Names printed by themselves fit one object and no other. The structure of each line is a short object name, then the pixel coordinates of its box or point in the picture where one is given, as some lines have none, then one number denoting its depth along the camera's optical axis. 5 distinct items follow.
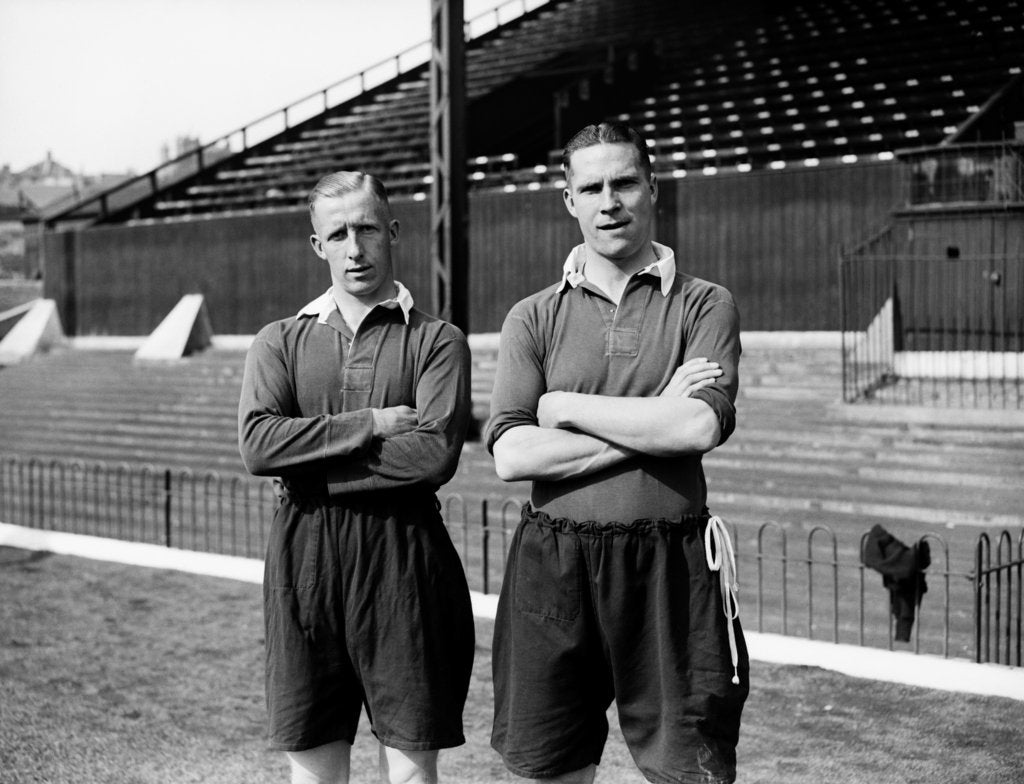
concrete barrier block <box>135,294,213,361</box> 23.05
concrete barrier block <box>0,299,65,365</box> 26.58
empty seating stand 18.66
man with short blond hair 3.25
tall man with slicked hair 2.95
